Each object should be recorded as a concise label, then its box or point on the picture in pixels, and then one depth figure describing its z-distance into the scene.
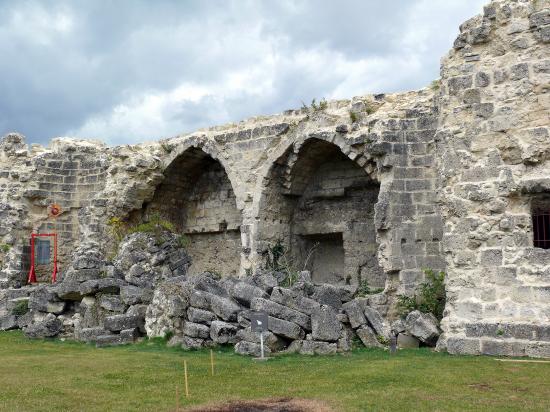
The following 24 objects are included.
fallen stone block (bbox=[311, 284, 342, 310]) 10.34
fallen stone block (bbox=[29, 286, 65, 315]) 12.78
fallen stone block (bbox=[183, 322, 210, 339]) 9.93
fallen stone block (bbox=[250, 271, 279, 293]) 10.57
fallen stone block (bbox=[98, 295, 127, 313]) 11.87
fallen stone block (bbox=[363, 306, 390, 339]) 10.02
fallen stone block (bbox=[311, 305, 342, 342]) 9.40
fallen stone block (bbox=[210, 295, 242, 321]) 10.02
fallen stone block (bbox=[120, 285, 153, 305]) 11.79
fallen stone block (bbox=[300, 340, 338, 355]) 9.19
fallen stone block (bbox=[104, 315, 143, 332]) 11.31
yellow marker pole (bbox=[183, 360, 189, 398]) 6.57
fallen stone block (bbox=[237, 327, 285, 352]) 9.33
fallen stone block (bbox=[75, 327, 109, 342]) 11.48
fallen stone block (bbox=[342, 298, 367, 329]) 10.09
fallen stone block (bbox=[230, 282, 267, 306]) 10.17
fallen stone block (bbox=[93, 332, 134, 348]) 11.02
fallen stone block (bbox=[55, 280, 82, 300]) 12.44
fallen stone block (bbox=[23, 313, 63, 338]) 12.23
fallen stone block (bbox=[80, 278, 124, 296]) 12.27
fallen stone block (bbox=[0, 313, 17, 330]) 13.80
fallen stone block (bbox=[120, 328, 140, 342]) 11.05
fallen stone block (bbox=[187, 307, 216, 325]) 10.11
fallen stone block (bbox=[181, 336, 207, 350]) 9.87
